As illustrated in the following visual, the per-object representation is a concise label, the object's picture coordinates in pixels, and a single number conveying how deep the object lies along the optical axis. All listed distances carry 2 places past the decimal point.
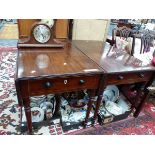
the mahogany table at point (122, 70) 1.22
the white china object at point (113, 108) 1.60
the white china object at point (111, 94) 1.79
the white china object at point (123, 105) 1.69
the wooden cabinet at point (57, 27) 1.88
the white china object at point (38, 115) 1.46
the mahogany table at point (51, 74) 0.98
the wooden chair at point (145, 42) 1.79
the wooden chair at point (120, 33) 2.08
